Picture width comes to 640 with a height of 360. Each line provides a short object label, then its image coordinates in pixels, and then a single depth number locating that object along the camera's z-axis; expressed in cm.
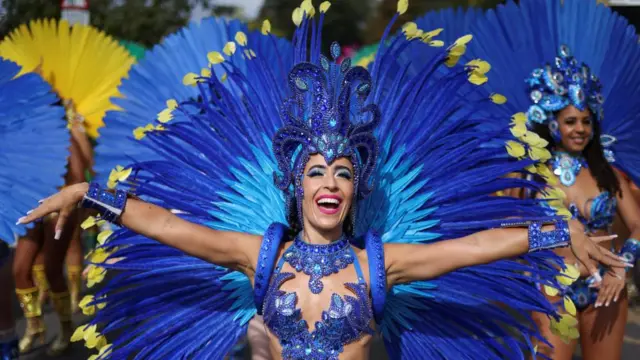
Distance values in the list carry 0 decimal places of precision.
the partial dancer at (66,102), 631
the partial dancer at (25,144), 399
